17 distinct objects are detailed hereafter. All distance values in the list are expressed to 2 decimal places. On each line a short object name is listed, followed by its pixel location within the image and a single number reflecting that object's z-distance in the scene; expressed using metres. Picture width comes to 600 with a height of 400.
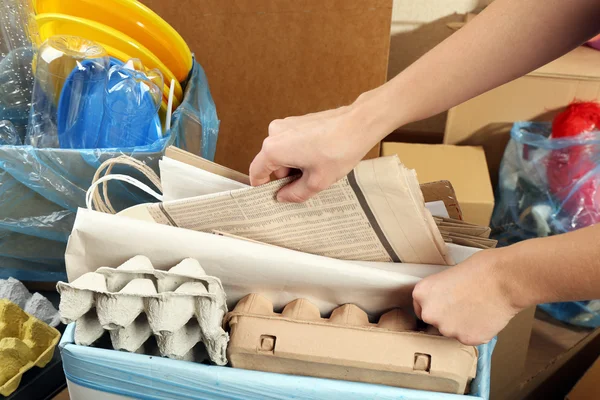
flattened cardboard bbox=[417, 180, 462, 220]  0.68
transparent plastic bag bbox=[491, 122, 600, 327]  1.28
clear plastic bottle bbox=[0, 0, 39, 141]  0.85
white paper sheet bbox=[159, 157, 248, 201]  0.57
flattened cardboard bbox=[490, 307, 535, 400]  0.95
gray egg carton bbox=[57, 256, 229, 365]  0.47
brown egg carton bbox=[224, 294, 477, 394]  0.49
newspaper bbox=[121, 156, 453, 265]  0.51
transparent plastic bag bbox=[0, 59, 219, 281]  0.73
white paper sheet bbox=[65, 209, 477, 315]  0.53
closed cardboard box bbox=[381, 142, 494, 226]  1.33
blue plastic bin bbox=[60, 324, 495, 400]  0.49
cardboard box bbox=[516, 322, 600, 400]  0.95
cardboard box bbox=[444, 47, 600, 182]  1.41
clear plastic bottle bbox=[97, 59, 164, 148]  0.75
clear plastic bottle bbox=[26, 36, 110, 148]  0.76
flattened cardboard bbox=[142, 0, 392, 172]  1.23
